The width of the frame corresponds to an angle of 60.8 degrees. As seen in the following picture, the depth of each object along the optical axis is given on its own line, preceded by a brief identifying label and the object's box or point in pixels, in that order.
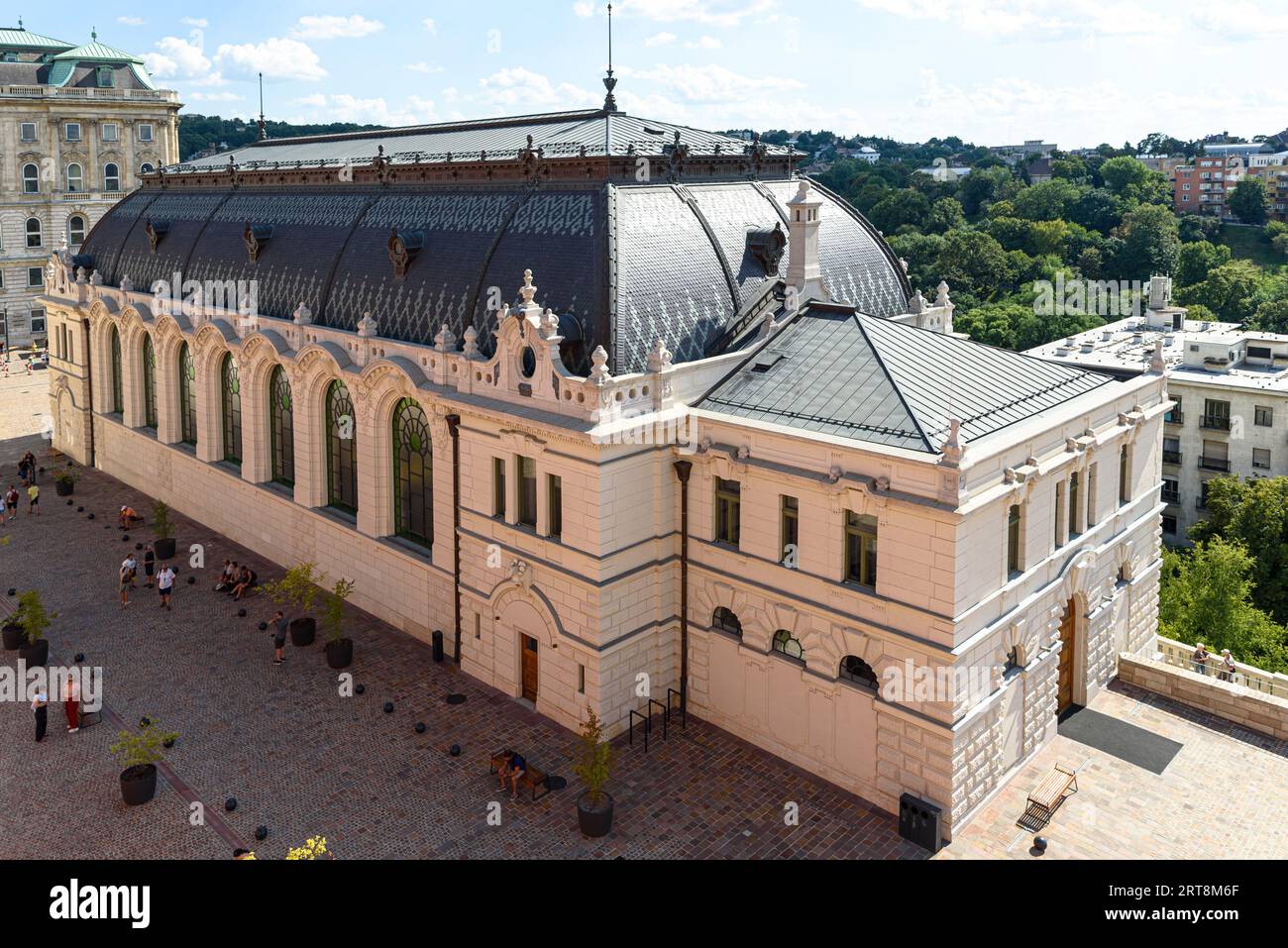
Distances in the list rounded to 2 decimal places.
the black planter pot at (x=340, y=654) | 47.75
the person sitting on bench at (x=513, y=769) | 38.19
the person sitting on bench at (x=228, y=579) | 56.47
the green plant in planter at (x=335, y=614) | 48.00
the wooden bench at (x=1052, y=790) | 36.88
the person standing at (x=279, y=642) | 48.66
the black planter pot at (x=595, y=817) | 35.88
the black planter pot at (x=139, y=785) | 37.84
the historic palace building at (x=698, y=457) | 36.22
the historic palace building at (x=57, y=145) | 129.75
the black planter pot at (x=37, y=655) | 49.00
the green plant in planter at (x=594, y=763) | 35.91
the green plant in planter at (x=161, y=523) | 61.62
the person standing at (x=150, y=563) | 58.50
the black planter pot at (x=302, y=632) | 50.28
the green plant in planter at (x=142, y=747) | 37.81
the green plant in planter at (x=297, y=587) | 49.62
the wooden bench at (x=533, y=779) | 38.22
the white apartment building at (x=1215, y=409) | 91.75
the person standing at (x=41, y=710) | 42.16
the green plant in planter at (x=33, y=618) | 48.34
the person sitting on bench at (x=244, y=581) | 55.91
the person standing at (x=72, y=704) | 43.22
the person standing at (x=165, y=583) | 54.25
